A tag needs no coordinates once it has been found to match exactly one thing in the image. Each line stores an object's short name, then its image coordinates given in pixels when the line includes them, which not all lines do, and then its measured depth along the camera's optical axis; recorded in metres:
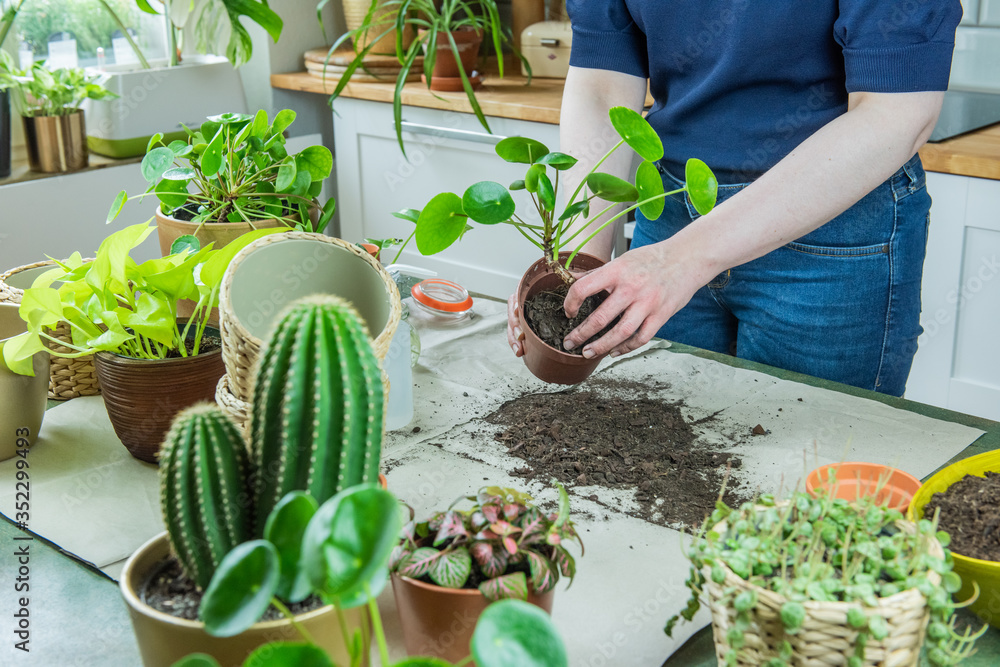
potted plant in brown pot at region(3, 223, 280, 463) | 0.84
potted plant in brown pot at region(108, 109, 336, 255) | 1.04
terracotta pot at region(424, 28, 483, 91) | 2.43
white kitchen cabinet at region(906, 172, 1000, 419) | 1.74
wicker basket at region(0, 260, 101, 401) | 1.05
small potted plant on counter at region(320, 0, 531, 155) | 2.23
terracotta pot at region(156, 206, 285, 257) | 1.03
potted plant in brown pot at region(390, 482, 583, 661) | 0.58
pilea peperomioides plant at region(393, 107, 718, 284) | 0.84
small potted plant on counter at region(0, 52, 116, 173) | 2.15
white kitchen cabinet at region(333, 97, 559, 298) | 2.41
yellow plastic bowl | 0.61
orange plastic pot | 0.75
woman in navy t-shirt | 1.03
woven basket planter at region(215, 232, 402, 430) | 0.77
